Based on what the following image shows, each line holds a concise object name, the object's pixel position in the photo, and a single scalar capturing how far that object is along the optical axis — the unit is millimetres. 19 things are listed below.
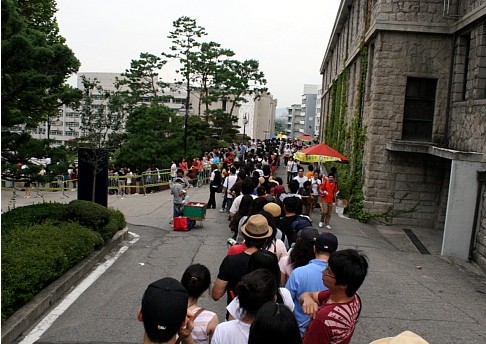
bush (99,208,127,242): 10883
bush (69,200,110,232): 10594
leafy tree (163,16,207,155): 40000
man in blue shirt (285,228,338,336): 4398
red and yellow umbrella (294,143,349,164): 16473
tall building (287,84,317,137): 142750
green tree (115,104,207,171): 34719
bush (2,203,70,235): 10680
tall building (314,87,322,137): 129650
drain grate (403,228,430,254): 13477
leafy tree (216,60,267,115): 44281
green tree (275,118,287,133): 176988
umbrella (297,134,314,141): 50581
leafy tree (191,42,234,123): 42125
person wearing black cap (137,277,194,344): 3123
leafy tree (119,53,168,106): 43125
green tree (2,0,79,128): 9305
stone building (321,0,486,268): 15508
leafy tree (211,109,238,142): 48188
